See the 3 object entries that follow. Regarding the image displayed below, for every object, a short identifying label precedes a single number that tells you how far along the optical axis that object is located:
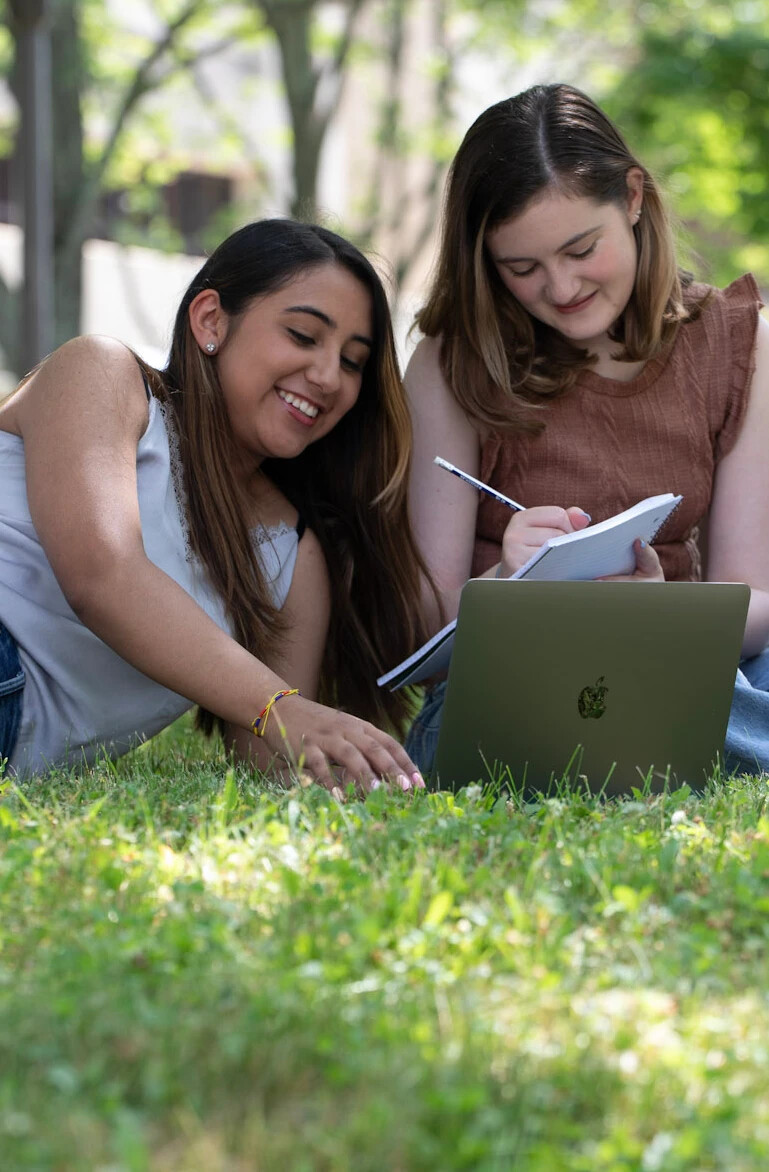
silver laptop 2.62
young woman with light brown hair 3.44
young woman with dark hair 2.79
